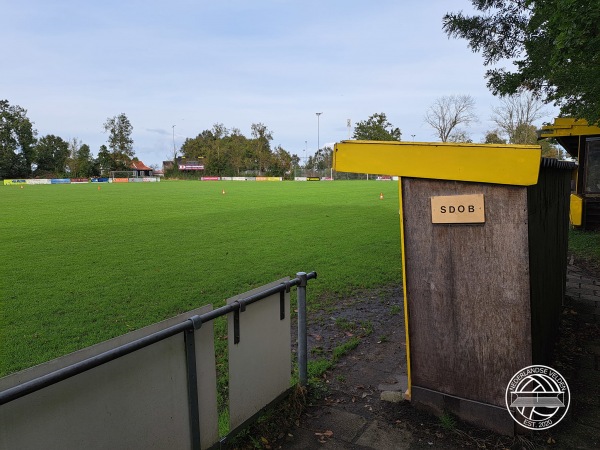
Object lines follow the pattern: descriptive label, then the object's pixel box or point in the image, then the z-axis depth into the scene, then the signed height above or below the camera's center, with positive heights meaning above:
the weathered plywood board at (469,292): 2.93 -0.82
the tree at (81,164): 94.44 +2.56
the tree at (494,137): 66.88 +4.60
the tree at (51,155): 92.62 +4.49
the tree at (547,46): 5.20 +1.71
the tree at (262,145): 101.75 +6.12
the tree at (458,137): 80.59 +5.36
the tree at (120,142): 99.44 +7.27
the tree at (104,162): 96.31 +2.91
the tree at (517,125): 62.00 +5.60
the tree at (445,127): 82.31 +7.32
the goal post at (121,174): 93.69 +0.33
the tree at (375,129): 102.90 +9.14
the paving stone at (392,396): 3.61 -1.76
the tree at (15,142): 84.75 +6.79
